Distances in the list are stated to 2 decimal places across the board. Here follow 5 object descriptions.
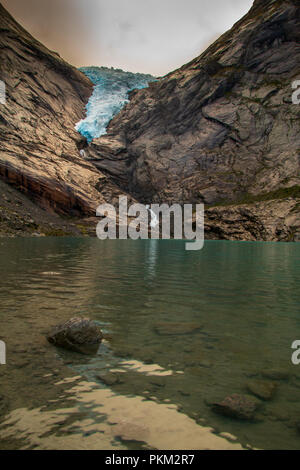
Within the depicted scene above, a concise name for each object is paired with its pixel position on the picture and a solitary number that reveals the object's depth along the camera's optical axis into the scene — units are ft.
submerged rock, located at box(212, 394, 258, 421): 15.74
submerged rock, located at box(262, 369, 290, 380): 20.17
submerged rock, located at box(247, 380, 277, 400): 17.74
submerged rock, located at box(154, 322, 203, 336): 28.84
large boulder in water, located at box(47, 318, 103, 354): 24.38
